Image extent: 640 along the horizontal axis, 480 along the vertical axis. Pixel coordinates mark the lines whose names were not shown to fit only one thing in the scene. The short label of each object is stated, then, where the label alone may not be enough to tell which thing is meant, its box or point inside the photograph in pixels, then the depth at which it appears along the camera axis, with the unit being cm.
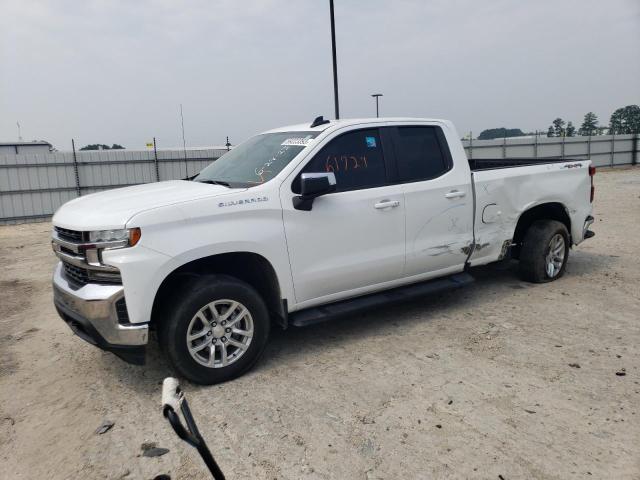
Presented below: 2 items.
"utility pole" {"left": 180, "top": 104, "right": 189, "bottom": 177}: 1725
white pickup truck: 343
